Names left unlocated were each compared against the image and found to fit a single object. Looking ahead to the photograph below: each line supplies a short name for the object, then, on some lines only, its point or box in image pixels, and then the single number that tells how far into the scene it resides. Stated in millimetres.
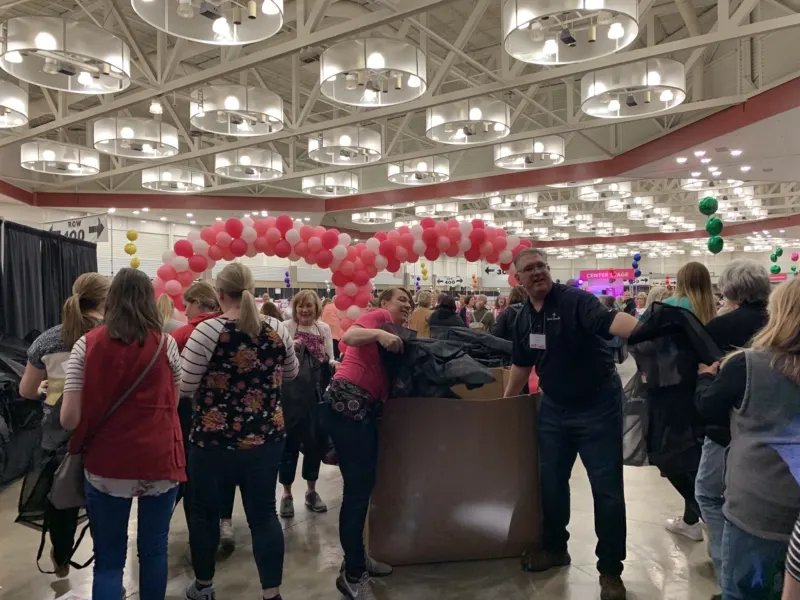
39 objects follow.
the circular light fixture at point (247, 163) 9297
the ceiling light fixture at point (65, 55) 4887
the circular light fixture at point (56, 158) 8664
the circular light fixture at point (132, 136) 7578
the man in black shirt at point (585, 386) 2607
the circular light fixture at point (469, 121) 7078
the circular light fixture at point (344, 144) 8281
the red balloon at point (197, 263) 7609
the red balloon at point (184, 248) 7602
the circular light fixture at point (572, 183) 11430
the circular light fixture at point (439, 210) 14906
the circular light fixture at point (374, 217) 16016
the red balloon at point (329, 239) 7848
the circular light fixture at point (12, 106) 6430
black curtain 4910
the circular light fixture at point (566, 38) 4836
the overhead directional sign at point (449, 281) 21734
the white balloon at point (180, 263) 7586
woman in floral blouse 2201
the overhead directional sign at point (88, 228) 6027
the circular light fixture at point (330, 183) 10821
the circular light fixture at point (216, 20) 4496
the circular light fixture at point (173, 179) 10531
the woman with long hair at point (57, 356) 2479
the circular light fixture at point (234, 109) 6605
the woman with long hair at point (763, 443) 1498
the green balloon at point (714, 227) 5070
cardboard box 2875
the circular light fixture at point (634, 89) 5840
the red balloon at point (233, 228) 7438
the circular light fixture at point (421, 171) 10227
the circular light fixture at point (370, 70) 5352
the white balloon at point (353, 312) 7941
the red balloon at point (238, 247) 7422
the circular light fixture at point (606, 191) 12500
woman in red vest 1960
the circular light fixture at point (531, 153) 8625
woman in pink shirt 2518
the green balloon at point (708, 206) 4812
